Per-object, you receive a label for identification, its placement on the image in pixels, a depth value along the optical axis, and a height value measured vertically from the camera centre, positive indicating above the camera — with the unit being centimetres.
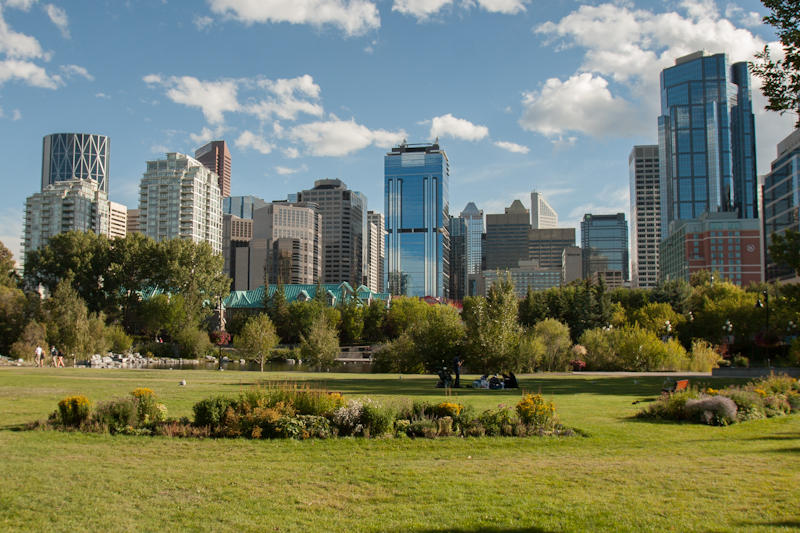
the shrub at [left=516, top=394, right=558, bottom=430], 1391 -215
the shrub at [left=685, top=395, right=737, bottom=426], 1521 -223
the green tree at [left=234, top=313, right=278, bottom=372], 5306 -204
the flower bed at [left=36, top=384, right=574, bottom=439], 1336 -227
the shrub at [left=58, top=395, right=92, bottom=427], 1391 -219
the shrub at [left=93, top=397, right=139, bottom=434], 1368 -222
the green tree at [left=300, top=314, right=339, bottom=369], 5406 -252
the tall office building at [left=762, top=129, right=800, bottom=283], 10844 +2402
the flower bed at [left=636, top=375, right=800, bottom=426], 1530 -223
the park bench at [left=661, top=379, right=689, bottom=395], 1838 -200
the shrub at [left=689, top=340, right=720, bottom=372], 4650 -280
